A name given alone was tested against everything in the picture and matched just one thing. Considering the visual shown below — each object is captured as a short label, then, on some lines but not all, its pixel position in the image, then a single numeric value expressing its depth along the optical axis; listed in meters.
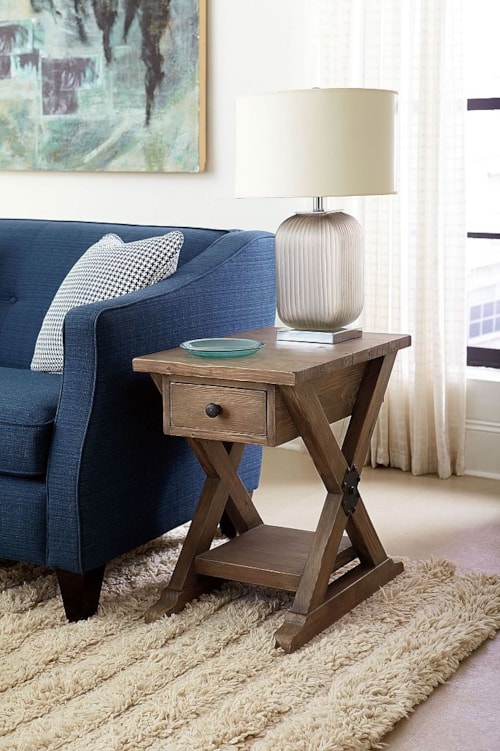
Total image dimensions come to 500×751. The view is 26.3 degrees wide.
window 3.68
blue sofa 2.36
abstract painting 4.13
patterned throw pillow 2.71
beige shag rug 1.90
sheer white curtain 3.53
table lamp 2.42
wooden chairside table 2.24
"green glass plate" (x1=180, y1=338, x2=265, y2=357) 2.33
